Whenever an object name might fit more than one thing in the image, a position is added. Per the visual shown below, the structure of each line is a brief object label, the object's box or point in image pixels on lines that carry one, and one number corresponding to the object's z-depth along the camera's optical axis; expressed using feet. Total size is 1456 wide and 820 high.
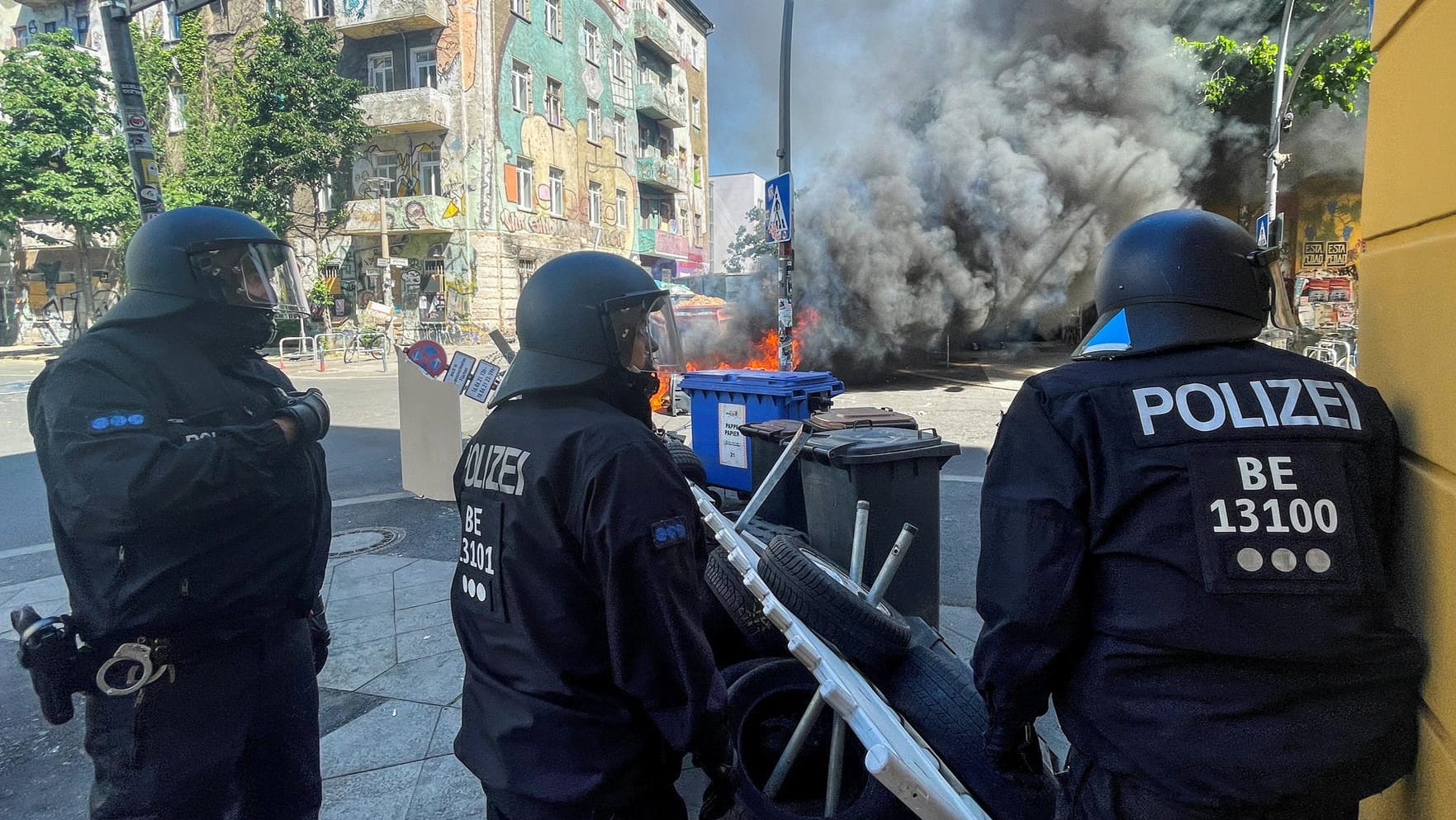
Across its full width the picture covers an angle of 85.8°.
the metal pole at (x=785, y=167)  29.48
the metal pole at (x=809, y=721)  8.76
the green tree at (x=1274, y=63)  42.29
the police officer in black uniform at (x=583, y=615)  5.36
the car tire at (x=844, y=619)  8.02
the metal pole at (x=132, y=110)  14.96
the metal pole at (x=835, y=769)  8.11
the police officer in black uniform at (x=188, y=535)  6.55
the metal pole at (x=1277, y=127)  34.72
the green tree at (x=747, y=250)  63.44
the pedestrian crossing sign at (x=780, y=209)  27.78
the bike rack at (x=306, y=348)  67.86
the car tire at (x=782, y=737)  9.15
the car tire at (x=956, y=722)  7.25
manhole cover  19.58
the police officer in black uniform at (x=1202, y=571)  4.51
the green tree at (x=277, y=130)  73.87
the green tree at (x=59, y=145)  69.82
